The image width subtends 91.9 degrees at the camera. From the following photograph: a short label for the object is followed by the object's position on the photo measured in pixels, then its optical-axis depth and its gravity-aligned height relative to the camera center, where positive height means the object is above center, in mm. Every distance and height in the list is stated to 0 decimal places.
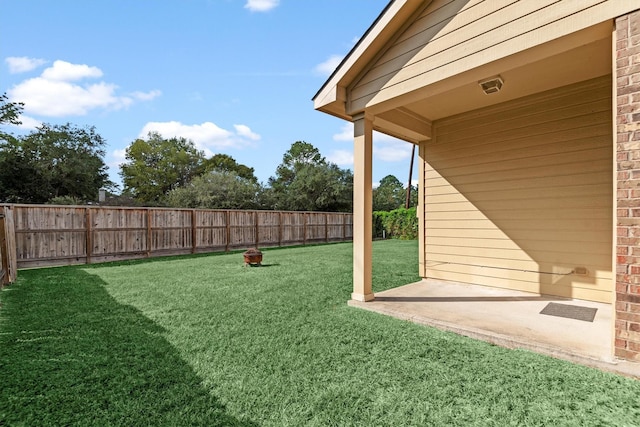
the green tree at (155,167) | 28281 +4142
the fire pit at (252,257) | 7219 -1076
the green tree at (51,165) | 16672 +2801
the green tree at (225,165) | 29703 +4574
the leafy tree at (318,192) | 25781 +1635
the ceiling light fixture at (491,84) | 3266 +1381
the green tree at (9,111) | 15402 +5149
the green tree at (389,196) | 28731 +1716
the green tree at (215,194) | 20438 +1186
